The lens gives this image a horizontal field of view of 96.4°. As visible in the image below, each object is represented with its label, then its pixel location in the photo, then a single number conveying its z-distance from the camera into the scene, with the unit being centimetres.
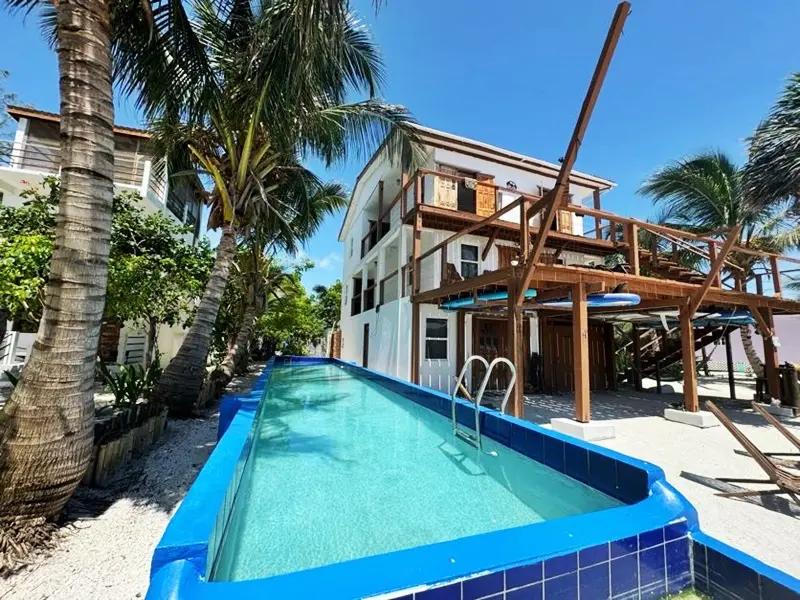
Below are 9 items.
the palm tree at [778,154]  849
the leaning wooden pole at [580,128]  411
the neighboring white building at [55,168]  1400
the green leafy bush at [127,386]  595
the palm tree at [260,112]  582
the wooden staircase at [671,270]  1044
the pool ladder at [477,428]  517
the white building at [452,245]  1227
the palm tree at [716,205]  1262
